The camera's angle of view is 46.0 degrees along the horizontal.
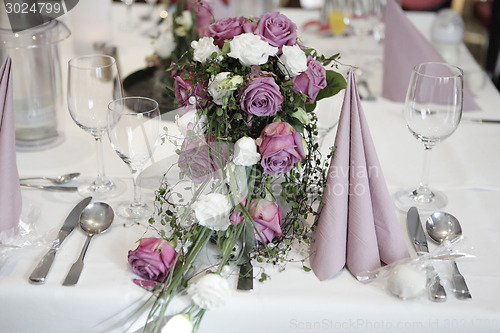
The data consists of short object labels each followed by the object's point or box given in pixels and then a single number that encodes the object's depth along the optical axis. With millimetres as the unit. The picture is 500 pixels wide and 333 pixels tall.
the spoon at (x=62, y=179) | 1273
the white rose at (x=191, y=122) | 1013
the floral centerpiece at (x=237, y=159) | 943
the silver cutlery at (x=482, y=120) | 1601
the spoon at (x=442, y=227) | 1077
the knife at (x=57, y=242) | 954
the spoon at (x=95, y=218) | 1088
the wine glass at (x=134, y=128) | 1029
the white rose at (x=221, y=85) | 975
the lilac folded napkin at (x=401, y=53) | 1678
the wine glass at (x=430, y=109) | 1119
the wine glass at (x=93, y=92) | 1154
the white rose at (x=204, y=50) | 1027
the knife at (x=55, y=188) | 1247
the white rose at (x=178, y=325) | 860
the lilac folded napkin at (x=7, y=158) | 1044
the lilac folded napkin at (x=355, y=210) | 985
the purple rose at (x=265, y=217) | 987
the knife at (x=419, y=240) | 924
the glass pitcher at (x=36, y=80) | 1363
